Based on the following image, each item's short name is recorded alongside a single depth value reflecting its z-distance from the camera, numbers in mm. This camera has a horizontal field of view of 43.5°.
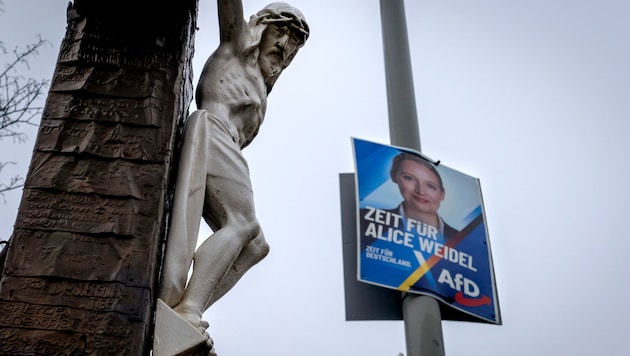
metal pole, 5812
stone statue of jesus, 3523
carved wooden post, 3064
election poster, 6699
